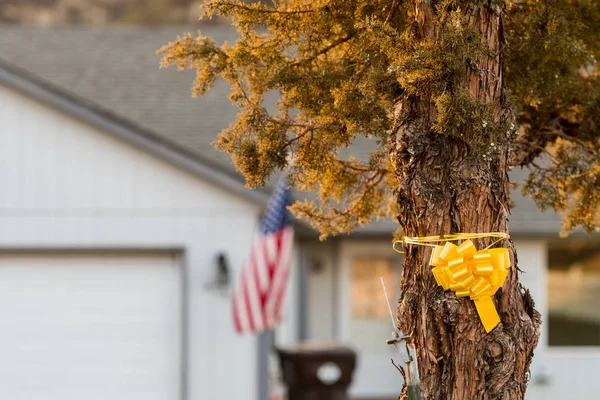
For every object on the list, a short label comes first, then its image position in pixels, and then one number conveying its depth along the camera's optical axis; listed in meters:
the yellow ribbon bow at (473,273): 7.79
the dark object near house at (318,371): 20.53
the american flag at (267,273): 18.20
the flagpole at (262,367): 19.61
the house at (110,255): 19.36
